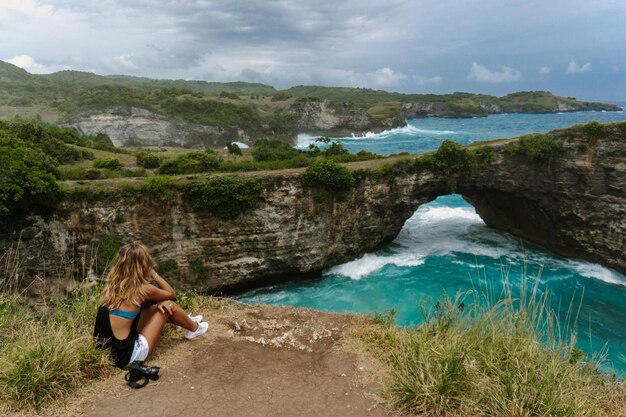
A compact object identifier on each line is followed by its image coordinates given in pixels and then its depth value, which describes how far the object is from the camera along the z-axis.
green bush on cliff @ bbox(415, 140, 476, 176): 24.09
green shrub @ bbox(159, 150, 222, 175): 23.62
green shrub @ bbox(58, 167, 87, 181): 21.03
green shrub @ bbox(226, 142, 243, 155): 39.94
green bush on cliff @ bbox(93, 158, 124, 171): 26.48
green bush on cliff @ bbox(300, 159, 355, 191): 21.19
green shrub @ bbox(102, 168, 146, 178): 22.88
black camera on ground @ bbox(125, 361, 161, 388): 5.46
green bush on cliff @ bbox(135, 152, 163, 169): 30.38
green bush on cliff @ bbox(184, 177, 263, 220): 19.50
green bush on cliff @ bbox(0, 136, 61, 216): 15.72
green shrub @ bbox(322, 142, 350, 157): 28.98
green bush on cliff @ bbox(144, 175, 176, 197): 18.67
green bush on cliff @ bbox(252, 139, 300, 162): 30.30
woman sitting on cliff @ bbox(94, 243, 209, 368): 5.84
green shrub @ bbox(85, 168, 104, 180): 21.80
